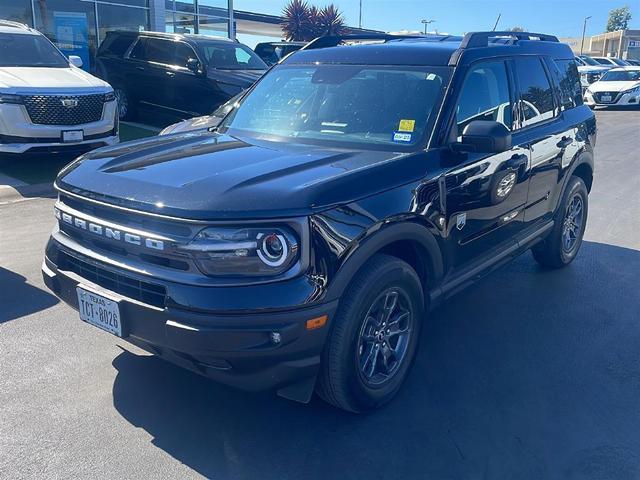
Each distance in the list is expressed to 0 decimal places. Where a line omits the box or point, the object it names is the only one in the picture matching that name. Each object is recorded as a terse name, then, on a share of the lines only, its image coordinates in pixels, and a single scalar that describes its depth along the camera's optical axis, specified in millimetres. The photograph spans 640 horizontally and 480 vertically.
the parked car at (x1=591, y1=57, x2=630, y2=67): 34219
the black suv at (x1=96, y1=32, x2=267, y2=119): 12289
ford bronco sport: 2818
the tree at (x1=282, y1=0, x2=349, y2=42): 35438
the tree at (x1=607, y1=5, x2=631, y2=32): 115125
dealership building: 15672
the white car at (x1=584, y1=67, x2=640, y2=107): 22641
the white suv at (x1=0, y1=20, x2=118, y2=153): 8453
